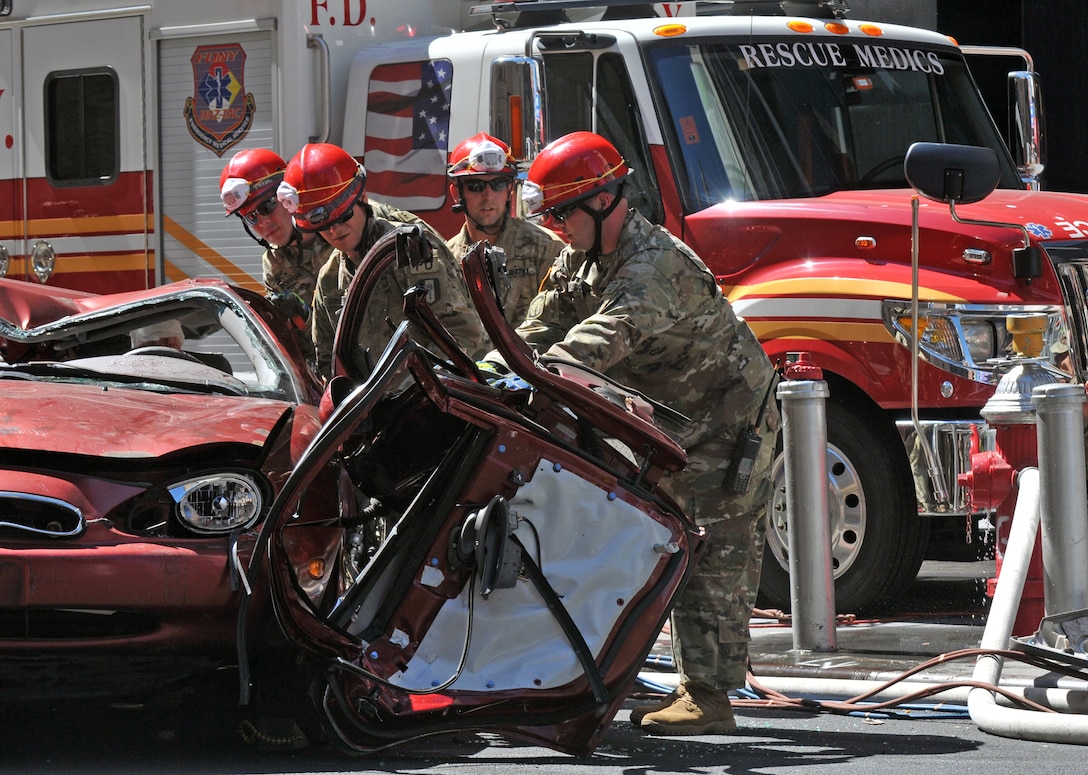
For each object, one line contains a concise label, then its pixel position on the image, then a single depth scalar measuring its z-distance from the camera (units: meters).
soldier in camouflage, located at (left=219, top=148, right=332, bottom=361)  17.08
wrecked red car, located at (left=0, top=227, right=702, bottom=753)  9.32
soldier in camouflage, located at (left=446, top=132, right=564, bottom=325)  16.05
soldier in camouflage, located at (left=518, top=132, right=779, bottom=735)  11.18
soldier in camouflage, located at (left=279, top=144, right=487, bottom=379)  14.00
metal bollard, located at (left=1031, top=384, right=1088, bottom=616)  11.98
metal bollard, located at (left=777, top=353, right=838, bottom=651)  13.62
